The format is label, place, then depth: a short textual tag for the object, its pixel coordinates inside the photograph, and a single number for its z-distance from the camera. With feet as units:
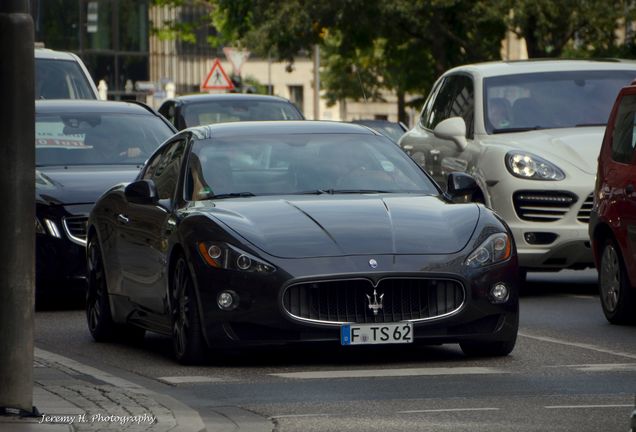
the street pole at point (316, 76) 261.07
